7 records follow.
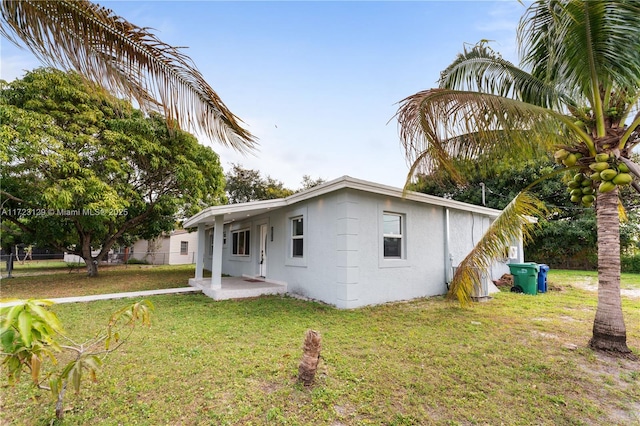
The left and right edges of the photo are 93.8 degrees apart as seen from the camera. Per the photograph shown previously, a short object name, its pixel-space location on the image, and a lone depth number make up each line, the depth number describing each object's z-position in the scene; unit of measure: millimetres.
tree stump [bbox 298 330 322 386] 3221
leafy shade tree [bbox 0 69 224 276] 9180
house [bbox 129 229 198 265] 25688
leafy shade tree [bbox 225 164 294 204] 27156
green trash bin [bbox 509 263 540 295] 9352
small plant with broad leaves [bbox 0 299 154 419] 1499
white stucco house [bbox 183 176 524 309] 7075
